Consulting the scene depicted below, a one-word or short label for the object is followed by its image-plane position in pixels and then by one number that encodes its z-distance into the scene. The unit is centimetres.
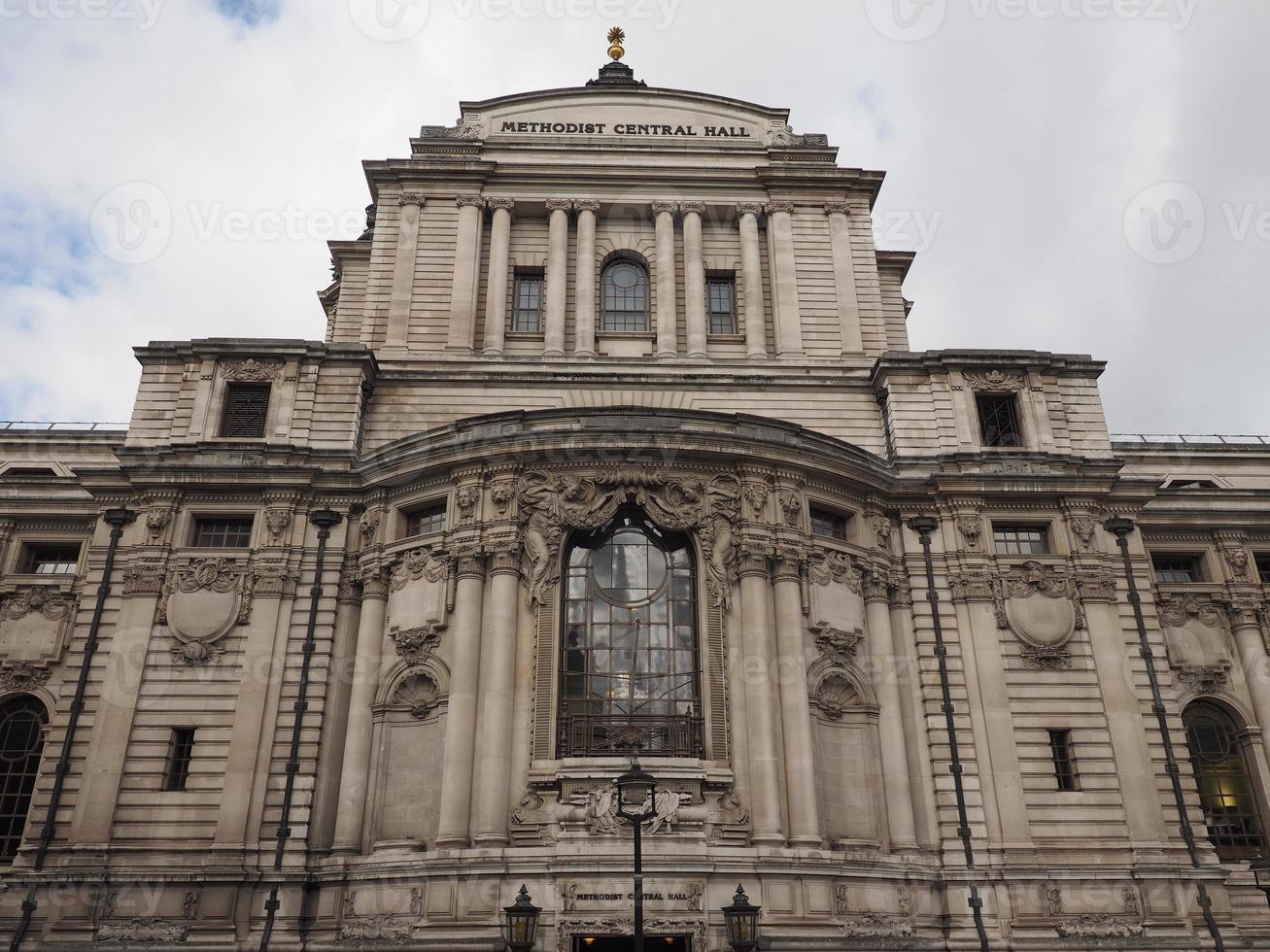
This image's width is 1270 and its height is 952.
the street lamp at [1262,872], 2721
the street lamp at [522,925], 2145
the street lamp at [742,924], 2202
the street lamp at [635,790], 2025
